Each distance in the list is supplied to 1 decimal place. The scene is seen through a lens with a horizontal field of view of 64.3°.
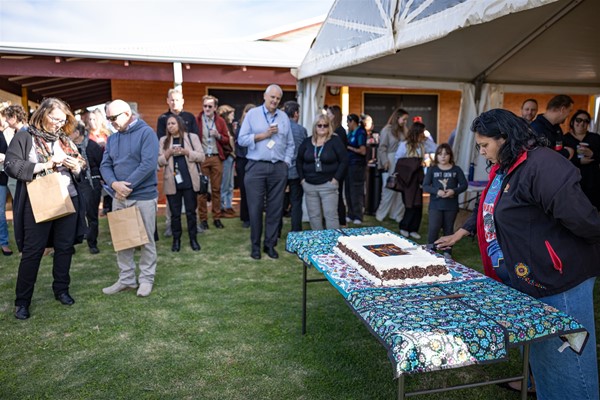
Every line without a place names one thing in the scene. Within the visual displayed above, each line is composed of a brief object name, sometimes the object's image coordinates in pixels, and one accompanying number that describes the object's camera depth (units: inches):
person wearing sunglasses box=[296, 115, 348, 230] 219.0
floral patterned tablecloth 67.2
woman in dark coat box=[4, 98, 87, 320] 148.6
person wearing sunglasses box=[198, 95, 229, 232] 282.5
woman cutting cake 78.9
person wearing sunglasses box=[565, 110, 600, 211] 215.5
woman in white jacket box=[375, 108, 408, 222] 295.6
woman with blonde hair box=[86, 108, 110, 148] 250.5
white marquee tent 168.0
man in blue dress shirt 210.7
